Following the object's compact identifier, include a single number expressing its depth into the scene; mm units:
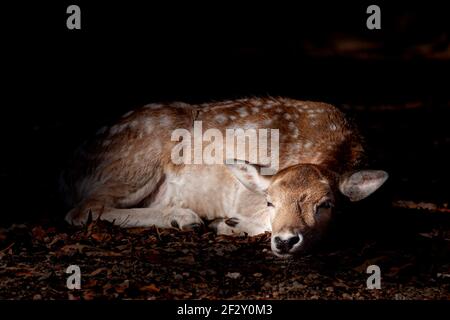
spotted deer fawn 6059
